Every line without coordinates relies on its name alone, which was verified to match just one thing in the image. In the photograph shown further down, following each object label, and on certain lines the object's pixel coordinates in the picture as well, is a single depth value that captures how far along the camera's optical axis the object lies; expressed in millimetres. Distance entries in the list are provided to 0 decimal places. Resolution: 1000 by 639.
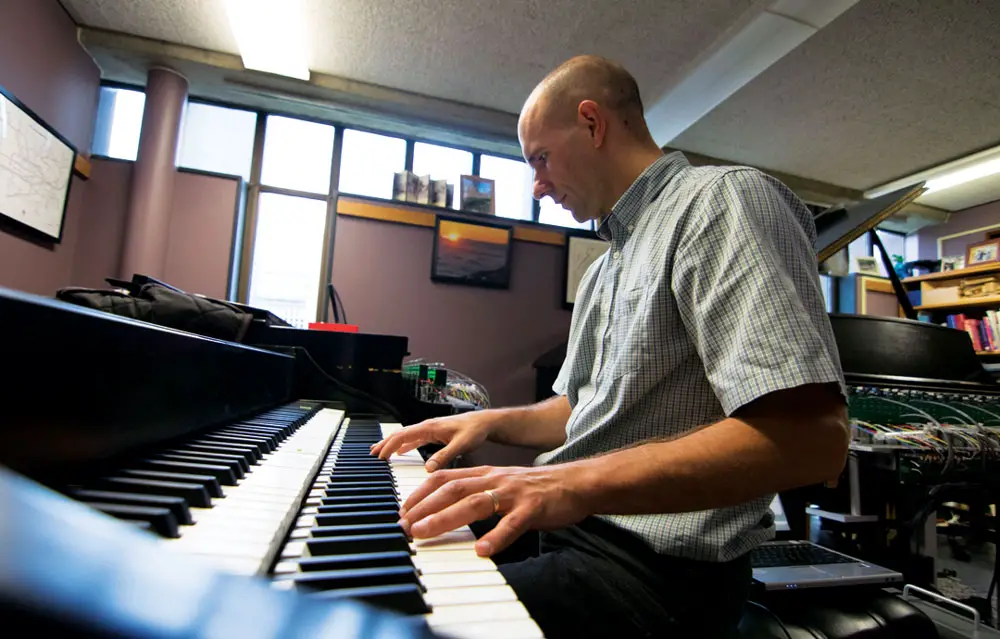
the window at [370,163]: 3748
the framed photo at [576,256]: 3955
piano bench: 941
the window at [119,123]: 3215
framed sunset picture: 3693
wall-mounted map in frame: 2311
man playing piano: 587
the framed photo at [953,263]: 4145
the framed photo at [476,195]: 3836
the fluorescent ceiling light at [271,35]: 2625
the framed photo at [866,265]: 4828
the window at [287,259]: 3479
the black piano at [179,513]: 141
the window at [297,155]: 3601
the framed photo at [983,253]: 3786
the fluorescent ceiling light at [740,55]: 2480
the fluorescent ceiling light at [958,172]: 3812
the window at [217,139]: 3426
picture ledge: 3557
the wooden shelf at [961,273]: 3787
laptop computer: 1111
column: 3029
